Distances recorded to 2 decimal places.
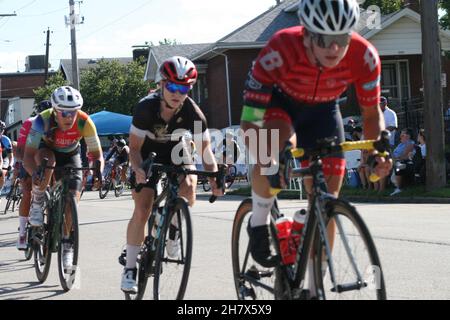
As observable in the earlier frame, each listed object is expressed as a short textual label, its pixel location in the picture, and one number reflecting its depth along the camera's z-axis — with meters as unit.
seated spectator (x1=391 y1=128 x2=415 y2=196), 18.22
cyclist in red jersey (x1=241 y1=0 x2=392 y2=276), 4.69
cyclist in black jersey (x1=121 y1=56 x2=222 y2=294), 6.20
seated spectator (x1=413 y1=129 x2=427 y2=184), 18.80
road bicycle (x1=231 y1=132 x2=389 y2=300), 4.24
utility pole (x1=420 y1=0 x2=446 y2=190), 18.34
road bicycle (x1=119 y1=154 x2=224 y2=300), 5.87
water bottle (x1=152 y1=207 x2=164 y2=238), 6.39
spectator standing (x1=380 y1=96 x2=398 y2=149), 17.10
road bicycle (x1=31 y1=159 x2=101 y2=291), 7.92
